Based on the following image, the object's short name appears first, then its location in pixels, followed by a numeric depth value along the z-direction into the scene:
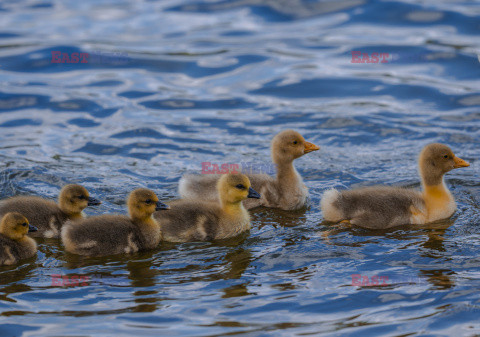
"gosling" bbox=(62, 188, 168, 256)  13.72
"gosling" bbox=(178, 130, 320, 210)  16.67
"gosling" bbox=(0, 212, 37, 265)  13.36
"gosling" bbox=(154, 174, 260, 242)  14.54
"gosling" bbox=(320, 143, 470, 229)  15.16
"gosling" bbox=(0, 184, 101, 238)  14.55
